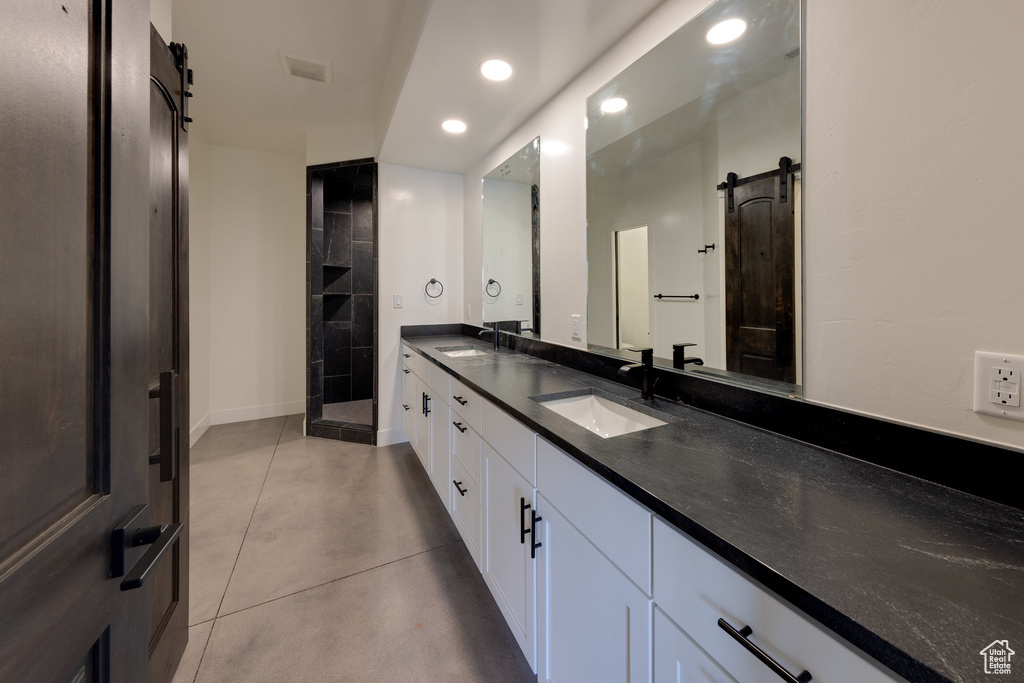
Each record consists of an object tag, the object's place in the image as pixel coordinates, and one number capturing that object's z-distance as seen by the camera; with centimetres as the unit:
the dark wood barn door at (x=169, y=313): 112
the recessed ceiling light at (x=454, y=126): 251
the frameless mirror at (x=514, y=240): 241
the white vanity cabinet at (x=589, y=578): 80
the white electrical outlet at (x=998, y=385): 72
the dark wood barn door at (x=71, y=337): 39
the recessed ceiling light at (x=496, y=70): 186
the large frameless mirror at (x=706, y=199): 111
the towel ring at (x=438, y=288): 354
